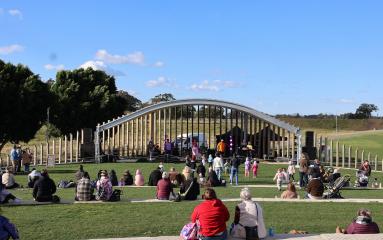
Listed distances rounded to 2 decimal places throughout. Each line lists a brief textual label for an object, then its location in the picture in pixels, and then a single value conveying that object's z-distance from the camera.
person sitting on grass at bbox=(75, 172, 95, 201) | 19.03
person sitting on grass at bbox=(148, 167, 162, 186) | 25.68
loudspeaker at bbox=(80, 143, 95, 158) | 43.66
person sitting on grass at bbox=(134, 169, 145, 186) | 26.35
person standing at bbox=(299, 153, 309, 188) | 25.80
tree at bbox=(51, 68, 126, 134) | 52.28
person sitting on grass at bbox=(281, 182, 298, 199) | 20.71
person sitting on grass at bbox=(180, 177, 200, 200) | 19.88
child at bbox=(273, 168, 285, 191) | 24.64
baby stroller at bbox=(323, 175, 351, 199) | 21.20
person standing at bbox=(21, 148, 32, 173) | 33.12
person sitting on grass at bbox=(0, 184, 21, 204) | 18.11
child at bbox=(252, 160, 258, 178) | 31.70
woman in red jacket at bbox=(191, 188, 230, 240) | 11.17
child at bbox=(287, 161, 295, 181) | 29.10
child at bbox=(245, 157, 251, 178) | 31.48
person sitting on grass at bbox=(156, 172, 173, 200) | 19.66
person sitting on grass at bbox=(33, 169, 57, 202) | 18.69
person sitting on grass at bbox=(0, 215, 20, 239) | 10.45
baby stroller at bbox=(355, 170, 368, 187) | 27.62
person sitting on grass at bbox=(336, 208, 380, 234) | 12.84
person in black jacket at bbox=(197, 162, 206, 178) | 27.97
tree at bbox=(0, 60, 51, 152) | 40.81
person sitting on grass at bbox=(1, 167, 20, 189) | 23.38
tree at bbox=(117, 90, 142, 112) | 105.41
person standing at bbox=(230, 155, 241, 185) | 27.52
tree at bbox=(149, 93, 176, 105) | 101.74
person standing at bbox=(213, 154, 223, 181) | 28.23
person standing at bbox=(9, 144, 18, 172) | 31.92
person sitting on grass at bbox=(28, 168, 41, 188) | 24.21
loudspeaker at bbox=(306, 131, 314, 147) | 43.47
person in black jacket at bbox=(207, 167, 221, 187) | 25.50
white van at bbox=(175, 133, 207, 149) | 46.42
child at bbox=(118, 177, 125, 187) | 26.23
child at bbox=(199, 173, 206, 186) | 26.47
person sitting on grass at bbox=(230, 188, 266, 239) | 11.68
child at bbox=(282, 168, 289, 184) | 27.19
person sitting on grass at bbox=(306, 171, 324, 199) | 20.66
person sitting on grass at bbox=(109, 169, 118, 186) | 25.68
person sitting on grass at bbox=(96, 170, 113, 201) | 19.05
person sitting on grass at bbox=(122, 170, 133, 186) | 26.42
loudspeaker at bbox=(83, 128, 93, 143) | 44.33
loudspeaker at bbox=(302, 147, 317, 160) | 43.22
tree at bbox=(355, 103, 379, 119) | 147.38
